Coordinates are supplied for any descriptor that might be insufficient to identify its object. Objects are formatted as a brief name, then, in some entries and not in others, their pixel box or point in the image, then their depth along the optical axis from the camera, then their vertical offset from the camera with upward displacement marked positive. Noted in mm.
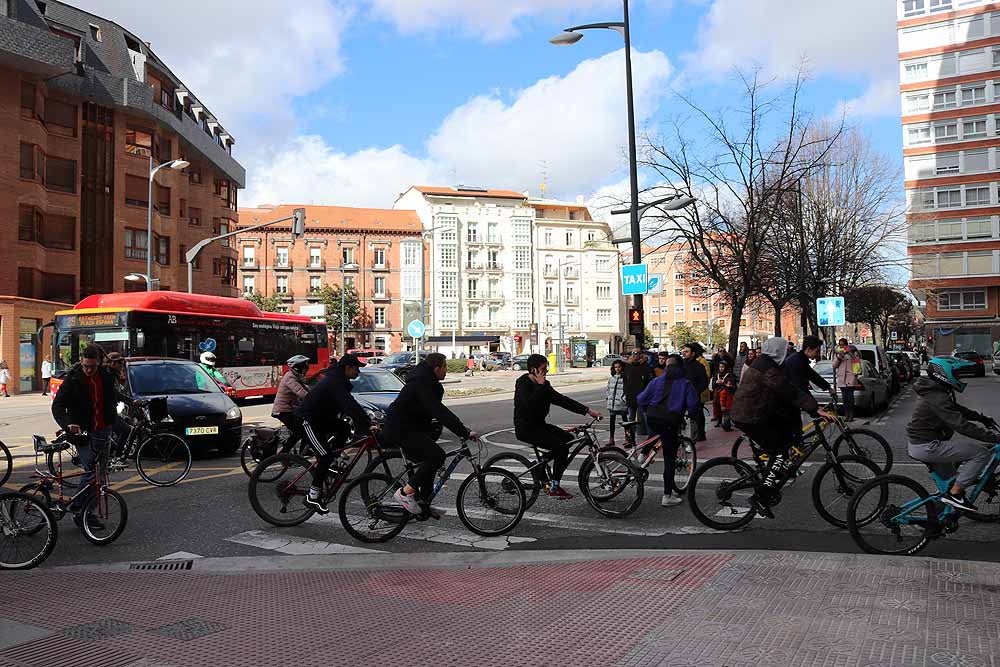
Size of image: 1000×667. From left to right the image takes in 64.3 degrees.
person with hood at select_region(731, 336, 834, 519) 7504 -586
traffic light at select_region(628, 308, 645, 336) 15438 +453
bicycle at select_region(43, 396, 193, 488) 10360 -1354
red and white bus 21625 +570
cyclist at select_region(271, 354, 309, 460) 10523 -555
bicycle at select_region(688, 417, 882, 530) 7297 -1321
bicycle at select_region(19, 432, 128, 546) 7149 -1397
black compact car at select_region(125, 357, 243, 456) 12477 -789
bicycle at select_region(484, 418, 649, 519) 8016 -1322
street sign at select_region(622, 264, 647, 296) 15867 +1337
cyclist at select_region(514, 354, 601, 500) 7883 -742
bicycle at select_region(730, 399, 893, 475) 9461 -1225
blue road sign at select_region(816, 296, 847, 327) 26734 +1098
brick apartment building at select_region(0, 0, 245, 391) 35281 +9756
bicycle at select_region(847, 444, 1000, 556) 5992 -1307
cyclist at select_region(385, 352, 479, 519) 6996 -686
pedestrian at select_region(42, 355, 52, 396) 31958 -826
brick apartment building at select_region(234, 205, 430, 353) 79938 +8841
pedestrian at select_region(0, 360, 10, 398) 32625 -967
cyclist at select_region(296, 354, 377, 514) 8055 -623
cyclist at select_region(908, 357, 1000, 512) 6086 -688
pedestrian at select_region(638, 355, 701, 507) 8609 -746
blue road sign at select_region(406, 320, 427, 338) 35594 +863
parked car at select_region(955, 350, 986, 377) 39088 -1059
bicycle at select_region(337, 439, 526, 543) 7129 -1410
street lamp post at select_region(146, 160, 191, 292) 27938 +4263
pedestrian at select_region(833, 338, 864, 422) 16031 -638
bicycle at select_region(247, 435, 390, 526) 7828 -1323
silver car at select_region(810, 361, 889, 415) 19328 -1179
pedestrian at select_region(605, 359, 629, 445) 13750 -937
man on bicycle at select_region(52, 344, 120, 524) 7762 -514
